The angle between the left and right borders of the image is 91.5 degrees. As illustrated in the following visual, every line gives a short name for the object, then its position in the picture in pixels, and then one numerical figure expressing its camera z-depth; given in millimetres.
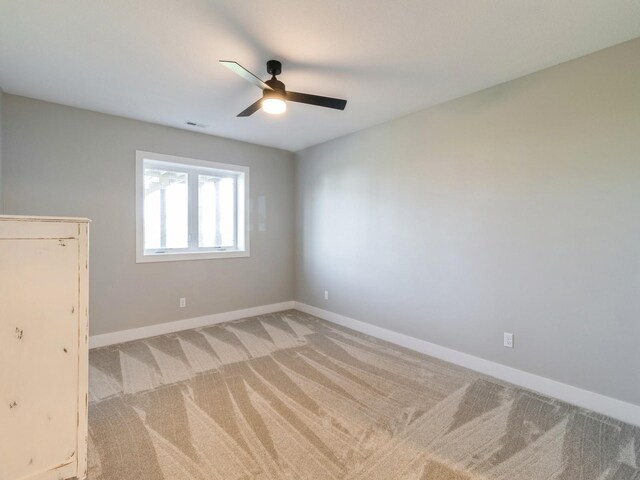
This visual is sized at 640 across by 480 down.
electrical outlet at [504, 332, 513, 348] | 2674
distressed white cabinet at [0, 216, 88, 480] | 1398
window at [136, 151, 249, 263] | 3809
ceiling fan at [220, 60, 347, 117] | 2260
